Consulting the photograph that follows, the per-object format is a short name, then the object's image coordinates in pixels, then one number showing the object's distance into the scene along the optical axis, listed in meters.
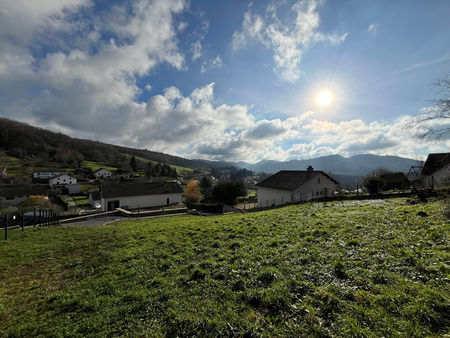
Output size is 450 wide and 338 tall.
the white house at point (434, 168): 26.84
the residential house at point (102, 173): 98.33
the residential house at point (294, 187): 29.92
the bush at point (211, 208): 34.00
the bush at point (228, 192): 51.31
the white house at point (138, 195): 38.97
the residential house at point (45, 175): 85.81
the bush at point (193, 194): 60.43
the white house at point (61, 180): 80.06
